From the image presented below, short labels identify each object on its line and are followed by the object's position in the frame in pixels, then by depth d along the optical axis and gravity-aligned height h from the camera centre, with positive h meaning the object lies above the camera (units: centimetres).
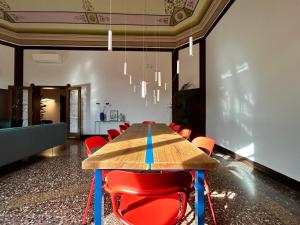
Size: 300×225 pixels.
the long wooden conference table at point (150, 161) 113 -27
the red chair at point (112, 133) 271 -27
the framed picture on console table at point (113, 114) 787 +4
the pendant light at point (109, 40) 241 +91
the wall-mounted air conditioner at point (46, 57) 757 +220
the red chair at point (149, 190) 96 -37
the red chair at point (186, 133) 288 -27
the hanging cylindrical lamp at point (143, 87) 315 +43
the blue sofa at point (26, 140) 313 -47
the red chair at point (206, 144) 188 -29
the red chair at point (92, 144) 181 -28
